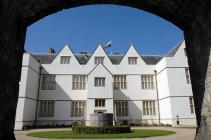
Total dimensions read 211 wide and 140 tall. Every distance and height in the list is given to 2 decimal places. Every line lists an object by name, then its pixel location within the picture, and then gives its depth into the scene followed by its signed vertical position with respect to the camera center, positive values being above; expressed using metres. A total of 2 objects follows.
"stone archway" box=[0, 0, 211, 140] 4.58 +1.89
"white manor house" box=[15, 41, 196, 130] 23.44 +2.95
